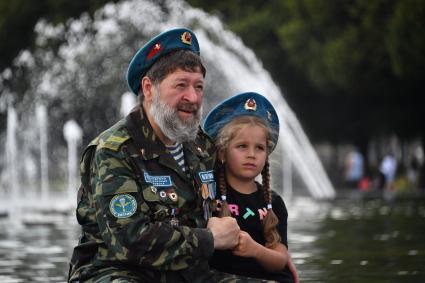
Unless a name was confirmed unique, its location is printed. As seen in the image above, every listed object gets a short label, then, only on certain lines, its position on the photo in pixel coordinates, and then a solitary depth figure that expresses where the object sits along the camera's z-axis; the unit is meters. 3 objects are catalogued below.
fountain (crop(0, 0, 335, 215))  52.45
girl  8.26
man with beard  7.29
